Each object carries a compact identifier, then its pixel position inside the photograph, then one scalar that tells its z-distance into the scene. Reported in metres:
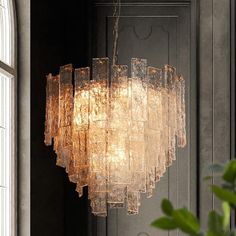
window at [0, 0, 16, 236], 5.19
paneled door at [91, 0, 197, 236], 6.58
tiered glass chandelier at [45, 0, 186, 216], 4.42
